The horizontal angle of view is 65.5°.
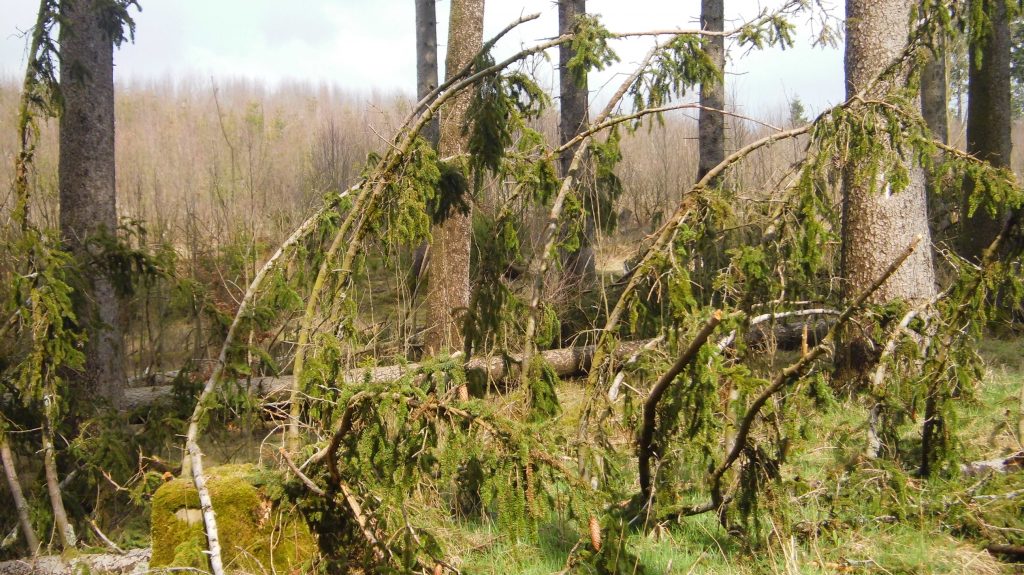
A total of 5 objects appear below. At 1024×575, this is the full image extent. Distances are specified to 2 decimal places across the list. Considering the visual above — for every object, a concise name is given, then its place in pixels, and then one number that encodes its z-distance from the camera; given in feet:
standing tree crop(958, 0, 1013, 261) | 33.37
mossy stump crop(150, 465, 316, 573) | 13.43
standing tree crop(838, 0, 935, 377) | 24.58
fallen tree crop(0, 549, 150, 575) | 15.03
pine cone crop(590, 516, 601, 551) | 12.25
